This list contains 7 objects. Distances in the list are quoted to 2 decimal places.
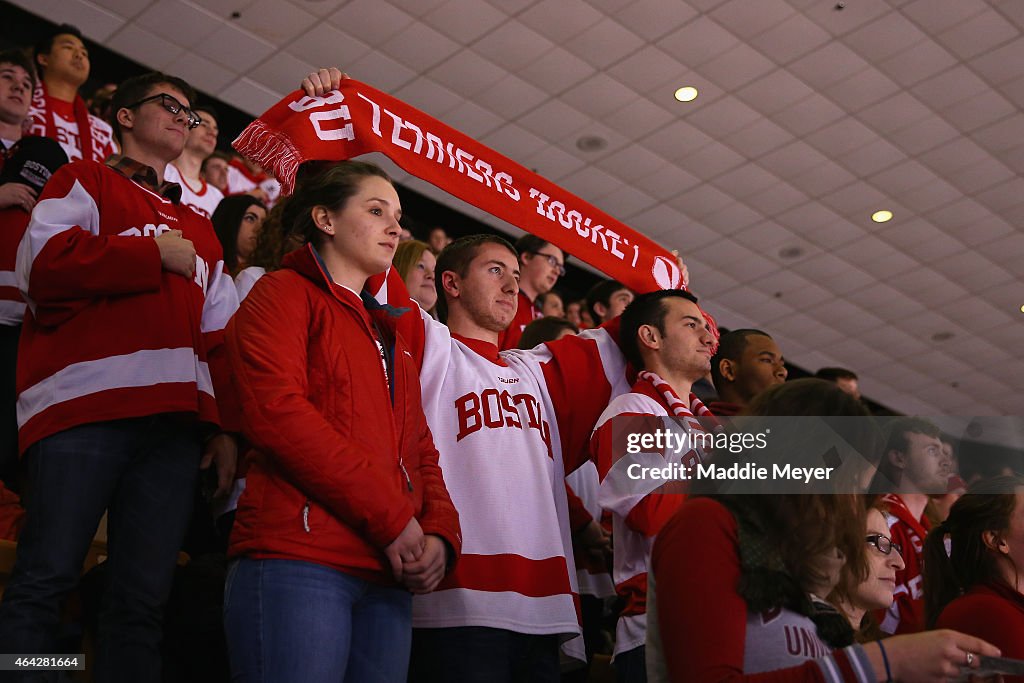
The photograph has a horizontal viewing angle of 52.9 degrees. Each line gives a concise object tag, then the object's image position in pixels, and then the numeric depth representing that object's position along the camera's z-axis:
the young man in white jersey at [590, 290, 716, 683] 2.31
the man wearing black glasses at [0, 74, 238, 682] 2.00
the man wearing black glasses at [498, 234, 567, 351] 4.42
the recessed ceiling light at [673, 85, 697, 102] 6.94
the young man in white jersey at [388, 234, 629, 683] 2.10
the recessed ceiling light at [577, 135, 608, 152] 7.56
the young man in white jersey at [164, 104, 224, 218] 4.34
